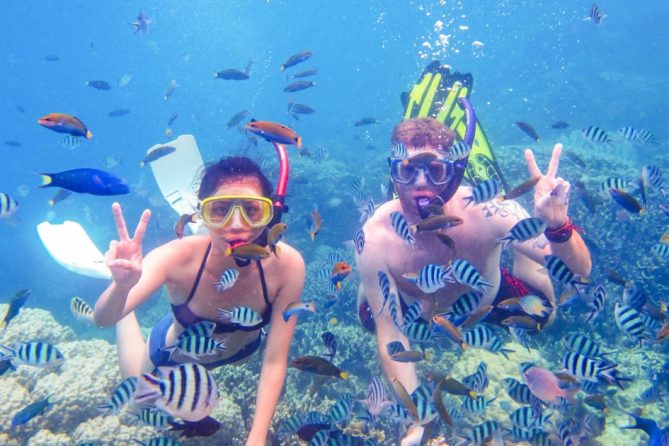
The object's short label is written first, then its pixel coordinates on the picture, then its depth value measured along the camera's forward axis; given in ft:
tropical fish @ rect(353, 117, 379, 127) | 34.78
